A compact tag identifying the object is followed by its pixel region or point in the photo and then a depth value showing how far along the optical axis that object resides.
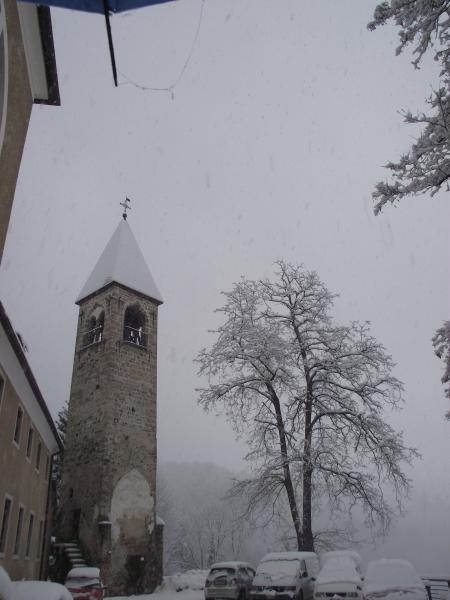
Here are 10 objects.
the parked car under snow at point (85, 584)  16.05
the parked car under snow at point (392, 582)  10.60
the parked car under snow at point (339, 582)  11.78
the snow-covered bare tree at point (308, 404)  18.88
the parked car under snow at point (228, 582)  15.52
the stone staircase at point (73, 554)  20.94
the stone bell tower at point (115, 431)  22.00
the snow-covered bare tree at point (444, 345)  8.14
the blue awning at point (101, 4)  4.76
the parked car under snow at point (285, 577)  13.65
